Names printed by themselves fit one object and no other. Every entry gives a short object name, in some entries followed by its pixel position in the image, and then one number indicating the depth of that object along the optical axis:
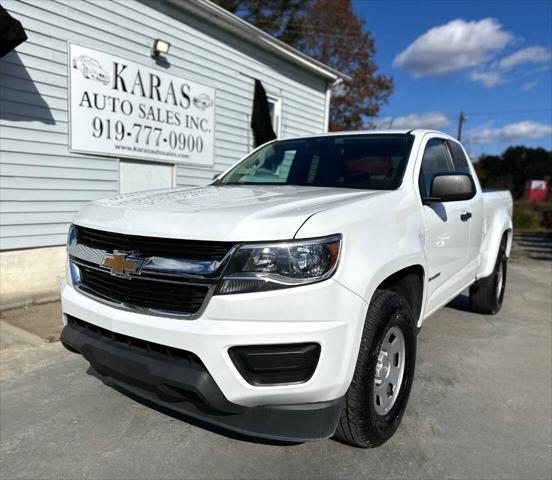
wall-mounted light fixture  6.94
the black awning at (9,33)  4.67
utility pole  42.41
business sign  6.08
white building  5.47
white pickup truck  1.96
